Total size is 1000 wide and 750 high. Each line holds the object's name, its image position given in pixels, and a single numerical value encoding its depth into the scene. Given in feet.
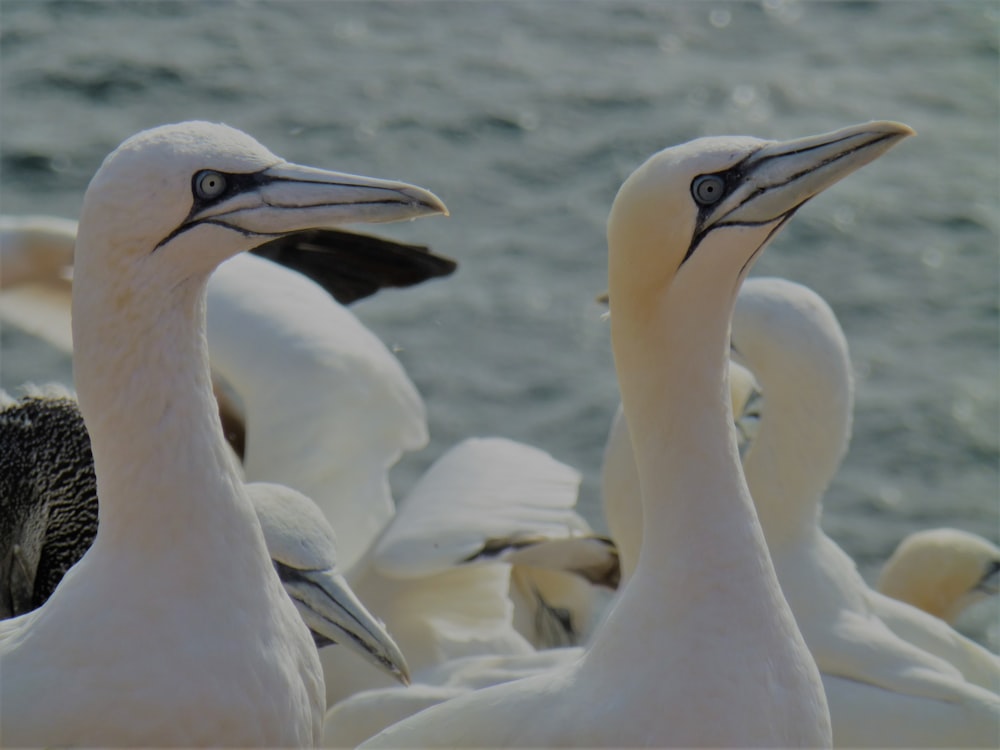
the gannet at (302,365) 38.24
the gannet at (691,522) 21.76
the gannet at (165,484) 20.88
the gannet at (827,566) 30.30
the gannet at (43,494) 32.96
